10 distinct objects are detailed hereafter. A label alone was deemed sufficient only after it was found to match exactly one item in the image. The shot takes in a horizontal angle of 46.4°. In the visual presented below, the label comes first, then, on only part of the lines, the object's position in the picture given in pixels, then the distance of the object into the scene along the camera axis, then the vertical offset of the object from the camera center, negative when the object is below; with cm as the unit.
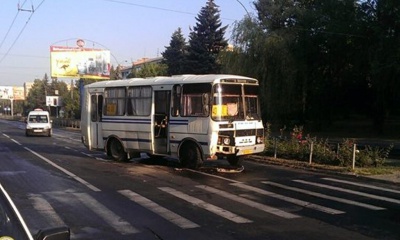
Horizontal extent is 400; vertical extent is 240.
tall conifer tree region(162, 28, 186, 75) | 6448 +777
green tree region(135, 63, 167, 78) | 6665 +532
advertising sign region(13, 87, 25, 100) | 12838 +398
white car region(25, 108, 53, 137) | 3622 -138
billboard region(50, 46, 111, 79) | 5712 +561
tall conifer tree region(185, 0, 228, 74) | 5819 +827
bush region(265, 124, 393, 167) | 1504 -160
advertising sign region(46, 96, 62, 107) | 7281 +98
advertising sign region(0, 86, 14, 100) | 10988 +343
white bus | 1422 -39
